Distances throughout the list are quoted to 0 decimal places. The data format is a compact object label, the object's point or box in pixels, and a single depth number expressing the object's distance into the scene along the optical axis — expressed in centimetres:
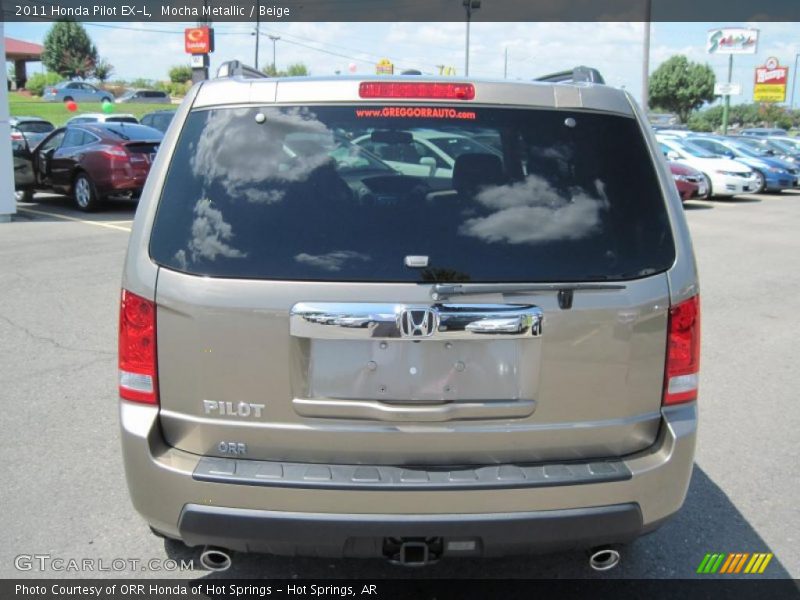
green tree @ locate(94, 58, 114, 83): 9469
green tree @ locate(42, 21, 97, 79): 9075
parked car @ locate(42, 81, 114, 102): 6292
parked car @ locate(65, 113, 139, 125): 2714
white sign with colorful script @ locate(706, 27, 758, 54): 4503
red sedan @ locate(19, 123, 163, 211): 1529
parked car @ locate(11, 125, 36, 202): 1706
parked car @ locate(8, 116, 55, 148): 2628
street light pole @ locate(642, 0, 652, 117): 2855
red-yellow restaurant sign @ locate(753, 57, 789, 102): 5353
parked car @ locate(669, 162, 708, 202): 2080
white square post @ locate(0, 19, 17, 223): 1470
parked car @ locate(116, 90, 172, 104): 6544
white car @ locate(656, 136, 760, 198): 2228
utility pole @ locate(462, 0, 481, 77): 2652
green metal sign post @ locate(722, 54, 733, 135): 4294
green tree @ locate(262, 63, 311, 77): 6308
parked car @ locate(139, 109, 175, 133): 2492
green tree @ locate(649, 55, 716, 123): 8338
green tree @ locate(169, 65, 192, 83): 9197
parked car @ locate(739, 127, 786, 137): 4826
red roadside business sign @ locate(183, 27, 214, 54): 3553
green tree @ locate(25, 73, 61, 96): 7444
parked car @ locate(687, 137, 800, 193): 2472
